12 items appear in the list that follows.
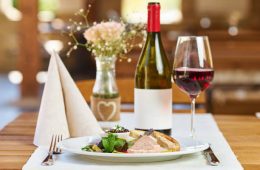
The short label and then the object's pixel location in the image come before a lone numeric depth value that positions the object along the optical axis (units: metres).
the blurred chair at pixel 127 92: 2.25
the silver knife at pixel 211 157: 1.30
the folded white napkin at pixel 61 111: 1.51
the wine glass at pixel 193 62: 1.48
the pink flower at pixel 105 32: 1.74
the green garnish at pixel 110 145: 1.33
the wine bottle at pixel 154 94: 1.55
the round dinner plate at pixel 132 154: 1.28
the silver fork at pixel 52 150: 1.29
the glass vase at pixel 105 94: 1.78
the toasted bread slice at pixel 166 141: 1.32
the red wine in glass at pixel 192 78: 1.49
